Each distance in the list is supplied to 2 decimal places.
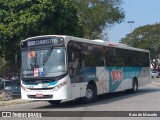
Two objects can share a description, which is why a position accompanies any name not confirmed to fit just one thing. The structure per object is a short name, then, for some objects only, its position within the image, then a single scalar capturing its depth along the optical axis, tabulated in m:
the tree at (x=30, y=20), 25.27
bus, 17.35
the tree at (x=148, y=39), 85.96
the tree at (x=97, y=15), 44.09
